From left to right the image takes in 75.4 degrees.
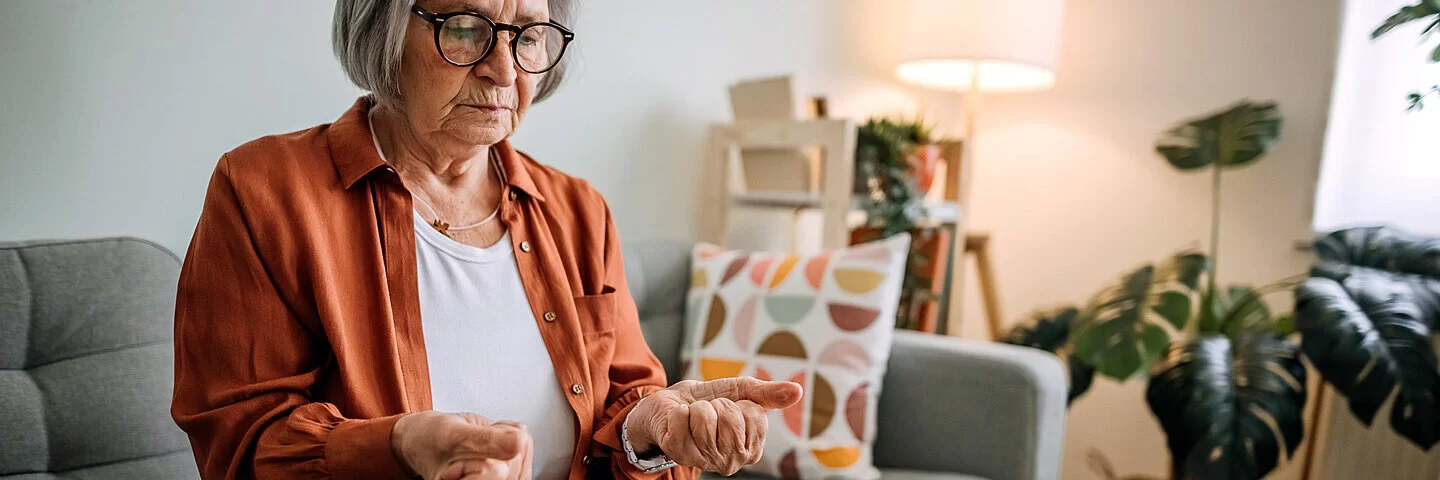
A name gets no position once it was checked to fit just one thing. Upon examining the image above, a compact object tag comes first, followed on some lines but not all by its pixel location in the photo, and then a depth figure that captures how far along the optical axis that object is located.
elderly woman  0.84
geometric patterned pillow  1.55
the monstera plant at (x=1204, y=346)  1.93
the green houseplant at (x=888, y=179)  2.08
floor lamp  2.41
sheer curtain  2.29
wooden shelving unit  1.98
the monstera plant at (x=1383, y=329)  1.80
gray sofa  1.01
